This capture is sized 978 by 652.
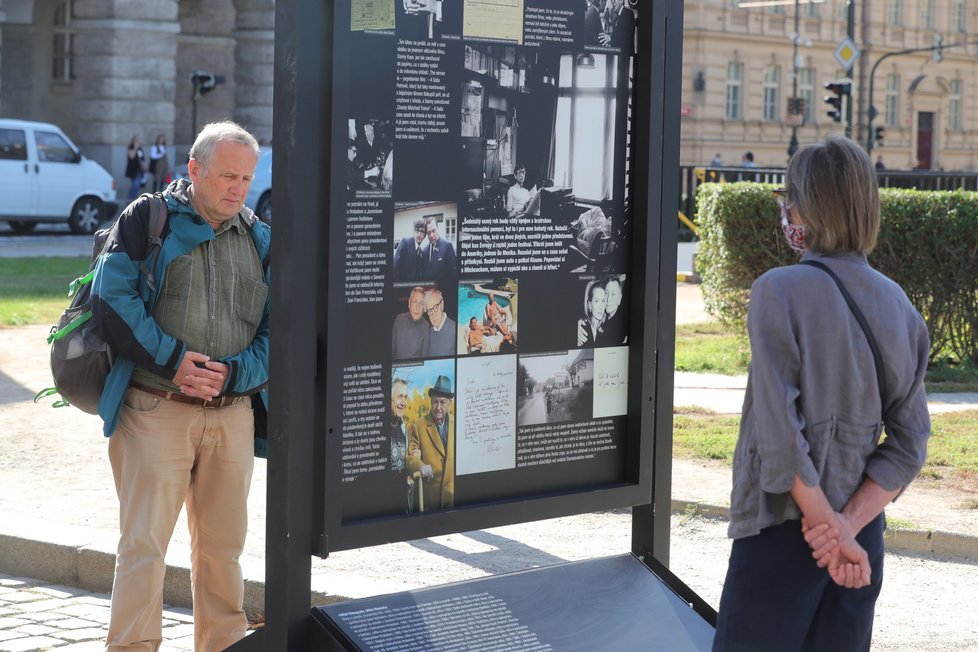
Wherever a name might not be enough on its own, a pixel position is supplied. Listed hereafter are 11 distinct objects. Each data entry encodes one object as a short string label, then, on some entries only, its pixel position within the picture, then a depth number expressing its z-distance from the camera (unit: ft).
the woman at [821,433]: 10.72
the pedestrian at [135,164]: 105.60
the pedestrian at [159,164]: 106.73
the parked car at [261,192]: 83.25
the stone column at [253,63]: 130.31
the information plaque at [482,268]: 12.65
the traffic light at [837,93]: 97.04
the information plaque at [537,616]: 12.84
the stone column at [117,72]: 111.14
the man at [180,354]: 14.34
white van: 82.38
